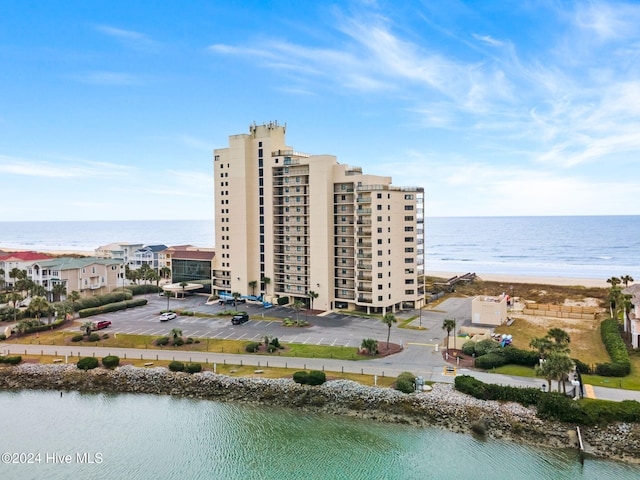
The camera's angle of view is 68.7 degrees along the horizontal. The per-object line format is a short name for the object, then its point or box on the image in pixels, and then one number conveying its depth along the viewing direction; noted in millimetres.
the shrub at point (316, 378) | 43125
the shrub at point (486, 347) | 48625
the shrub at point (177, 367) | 47719
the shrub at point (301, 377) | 43469
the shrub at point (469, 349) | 50125
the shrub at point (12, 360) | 50500
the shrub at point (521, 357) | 46438
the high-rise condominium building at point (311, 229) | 72000
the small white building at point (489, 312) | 63969
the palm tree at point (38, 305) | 62469
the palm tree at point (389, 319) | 53025
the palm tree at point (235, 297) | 75875
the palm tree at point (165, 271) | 99775
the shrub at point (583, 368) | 44500
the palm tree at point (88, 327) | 58906
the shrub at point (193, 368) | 47281
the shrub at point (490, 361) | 46031
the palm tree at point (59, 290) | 75875
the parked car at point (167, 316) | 68719
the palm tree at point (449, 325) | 50938
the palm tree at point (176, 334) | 56469
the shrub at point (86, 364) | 48812
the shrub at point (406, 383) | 40875
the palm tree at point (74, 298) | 72688
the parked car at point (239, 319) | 66312
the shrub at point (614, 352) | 43250
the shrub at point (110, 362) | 49000
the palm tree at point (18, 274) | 84800
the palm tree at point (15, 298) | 67625
